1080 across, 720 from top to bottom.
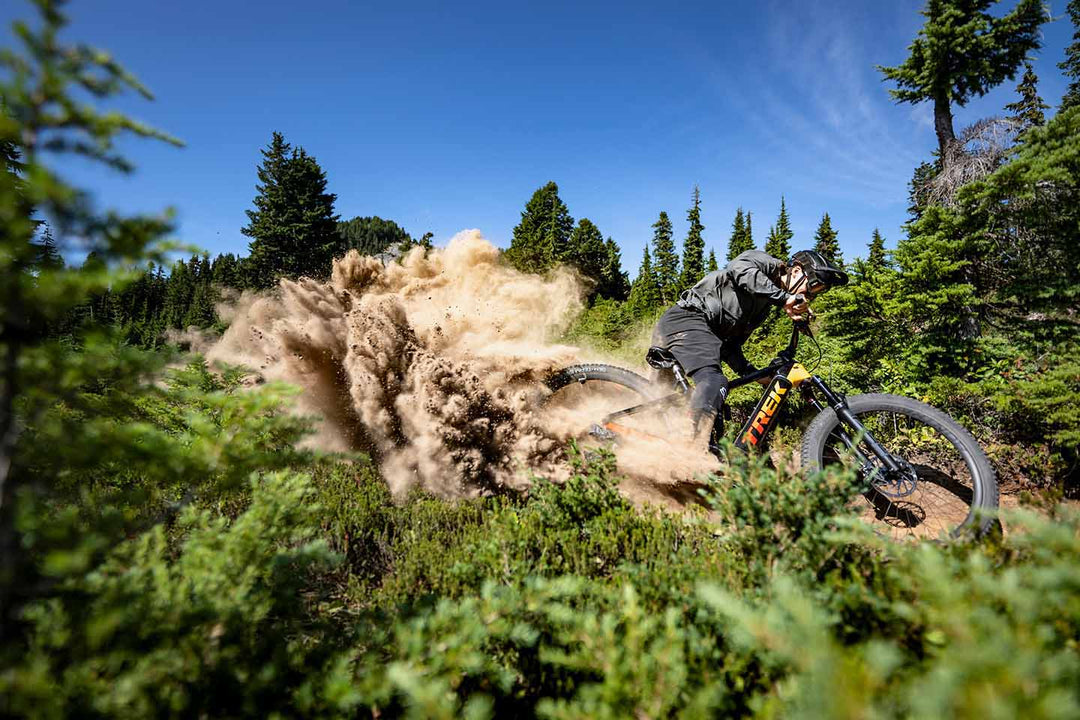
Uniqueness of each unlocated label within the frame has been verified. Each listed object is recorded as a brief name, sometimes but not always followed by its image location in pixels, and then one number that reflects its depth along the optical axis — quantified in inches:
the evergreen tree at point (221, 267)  2543.1
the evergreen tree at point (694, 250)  1911.2
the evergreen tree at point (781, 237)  2132.1
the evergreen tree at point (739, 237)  2181.8
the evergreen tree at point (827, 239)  2169.0
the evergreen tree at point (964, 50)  346.3
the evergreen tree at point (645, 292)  1344.9
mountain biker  147.1
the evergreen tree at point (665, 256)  2054.6
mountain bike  125.0
